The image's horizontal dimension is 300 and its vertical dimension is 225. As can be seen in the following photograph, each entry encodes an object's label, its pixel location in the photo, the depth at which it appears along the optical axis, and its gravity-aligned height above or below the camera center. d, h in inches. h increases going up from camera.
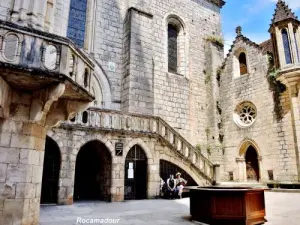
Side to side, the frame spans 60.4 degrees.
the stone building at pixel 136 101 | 182.1 +91.7
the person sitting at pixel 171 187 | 434.6 -22.6
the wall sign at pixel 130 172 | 425.7 +2.1
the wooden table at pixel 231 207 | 232.5 -30.4
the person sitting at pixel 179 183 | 435.4 -16.5
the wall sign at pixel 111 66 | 561.9 +227.8
